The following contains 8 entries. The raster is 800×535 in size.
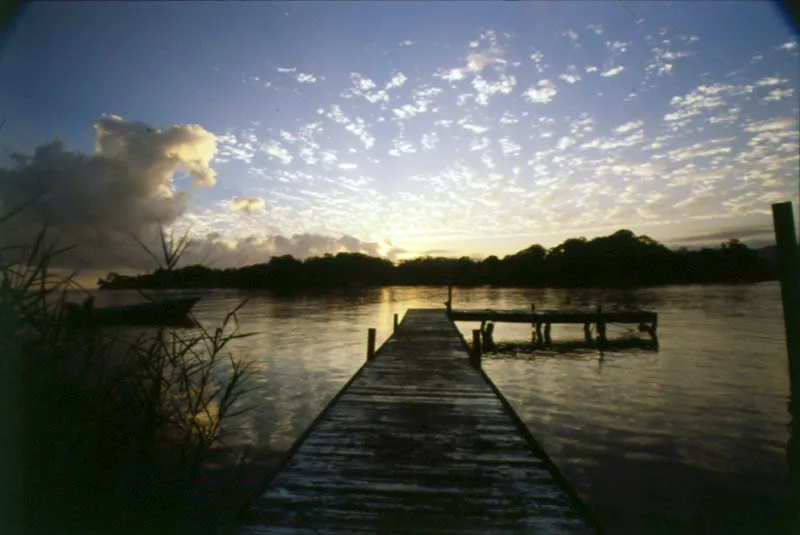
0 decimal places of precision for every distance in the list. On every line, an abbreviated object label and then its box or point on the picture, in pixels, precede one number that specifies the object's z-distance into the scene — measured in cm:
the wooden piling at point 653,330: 2362
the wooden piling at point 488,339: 2357
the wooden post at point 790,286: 690
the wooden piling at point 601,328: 2329
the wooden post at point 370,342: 1473
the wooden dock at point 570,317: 2306
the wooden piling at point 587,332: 2525
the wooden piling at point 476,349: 1319
